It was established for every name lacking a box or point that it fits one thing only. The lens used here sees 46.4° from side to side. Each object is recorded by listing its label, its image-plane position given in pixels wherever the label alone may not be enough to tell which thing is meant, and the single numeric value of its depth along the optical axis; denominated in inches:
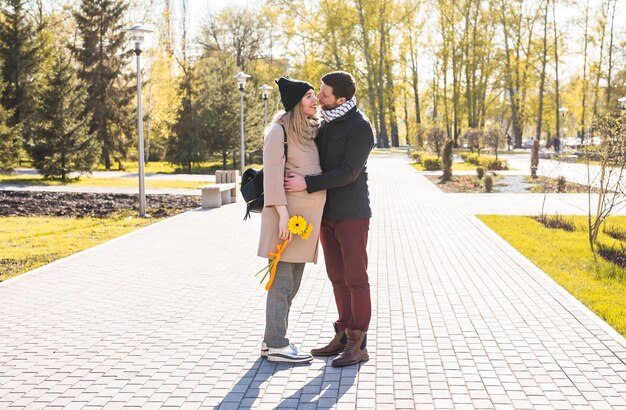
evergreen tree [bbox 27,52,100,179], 963.3
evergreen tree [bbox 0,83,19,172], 803.4
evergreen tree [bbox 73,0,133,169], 1267.2
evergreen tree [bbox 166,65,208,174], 1261.1
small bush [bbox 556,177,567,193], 808.0
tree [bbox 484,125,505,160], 1369.3
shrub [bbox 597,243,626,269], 362.9
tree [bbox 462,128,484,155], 1483.8
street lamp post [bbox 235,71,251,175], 993.2
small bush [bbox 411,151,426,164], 1510.8
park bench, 639.8
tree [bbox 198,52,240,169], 1286.9
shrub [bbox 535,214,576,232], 496.9
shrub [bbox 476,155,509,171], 1236.2
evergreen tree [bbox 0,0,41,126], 1114.7
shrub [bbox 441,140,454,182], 964.0
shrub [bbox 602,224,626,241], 453.2
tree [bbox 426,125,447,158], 1485.0
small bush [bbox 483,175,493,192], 823.1
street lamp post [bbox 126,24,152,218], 587.5
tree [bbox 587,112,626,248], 403.9
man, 188.5
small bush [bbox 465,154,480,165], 1411.2
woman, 186.1
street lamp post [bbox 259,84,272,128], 1159.6
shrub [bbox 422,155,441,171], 1270.9
